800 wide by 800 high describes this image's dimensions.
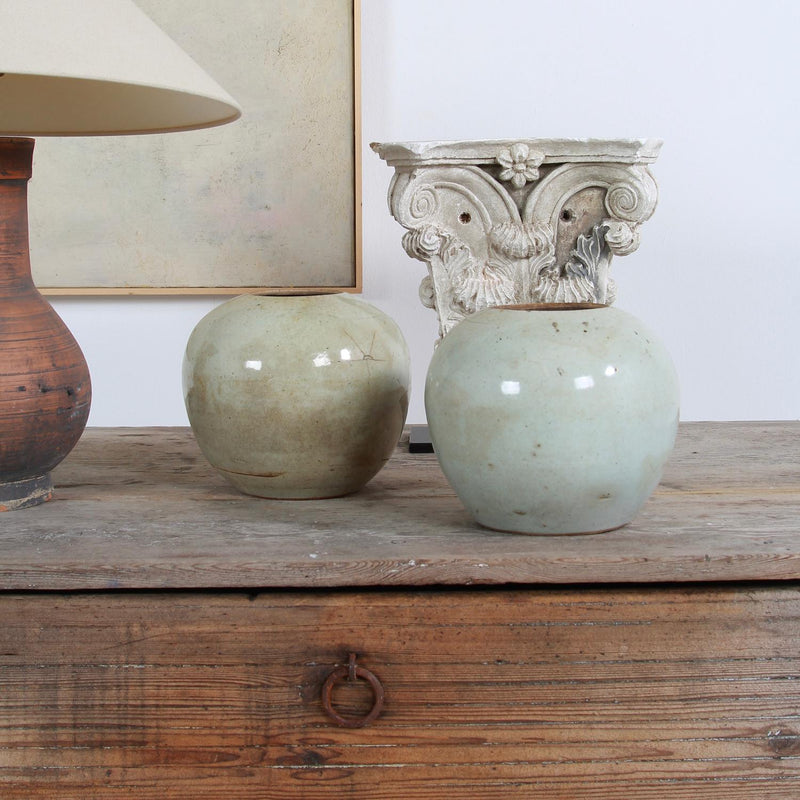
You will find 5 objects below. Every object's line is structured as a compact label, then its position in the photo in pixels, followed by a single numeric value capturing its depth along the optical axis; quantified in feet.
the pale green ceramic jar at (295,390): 5.61
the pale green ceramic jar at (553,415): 5.21
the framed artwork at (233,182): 8.01
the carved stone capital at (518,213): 6.73
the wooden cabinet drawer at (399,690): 5.24
